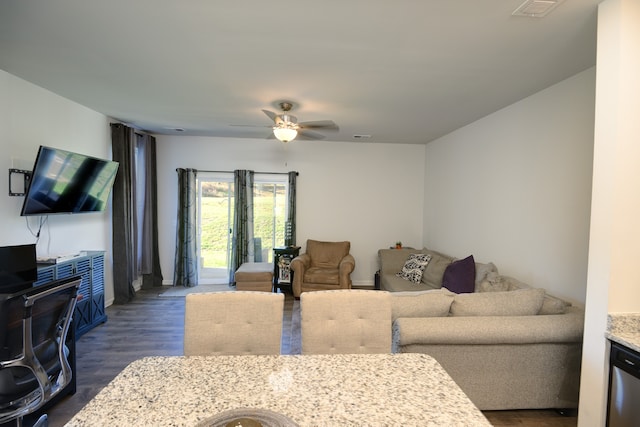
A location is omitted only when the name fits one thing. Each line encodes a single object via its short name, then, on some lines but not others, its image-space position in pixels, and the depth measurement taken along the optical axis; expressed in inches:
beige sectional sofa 79.5
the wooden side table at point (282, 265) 195.5
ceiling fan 120.8
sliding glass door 210.8
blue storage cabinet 117.3
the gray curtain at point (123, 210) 165.2
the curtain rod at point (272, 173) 212.2
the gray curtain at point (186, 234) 202.2
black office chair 62.1
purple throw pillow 128.7
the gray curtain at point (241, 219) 205.8
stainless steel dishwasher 59.4
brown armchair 179.5
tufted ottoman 176.1
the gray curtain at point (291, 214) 209.8
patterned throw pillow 167.7
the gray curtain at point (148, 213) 191.6
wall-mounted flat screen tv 109.0
